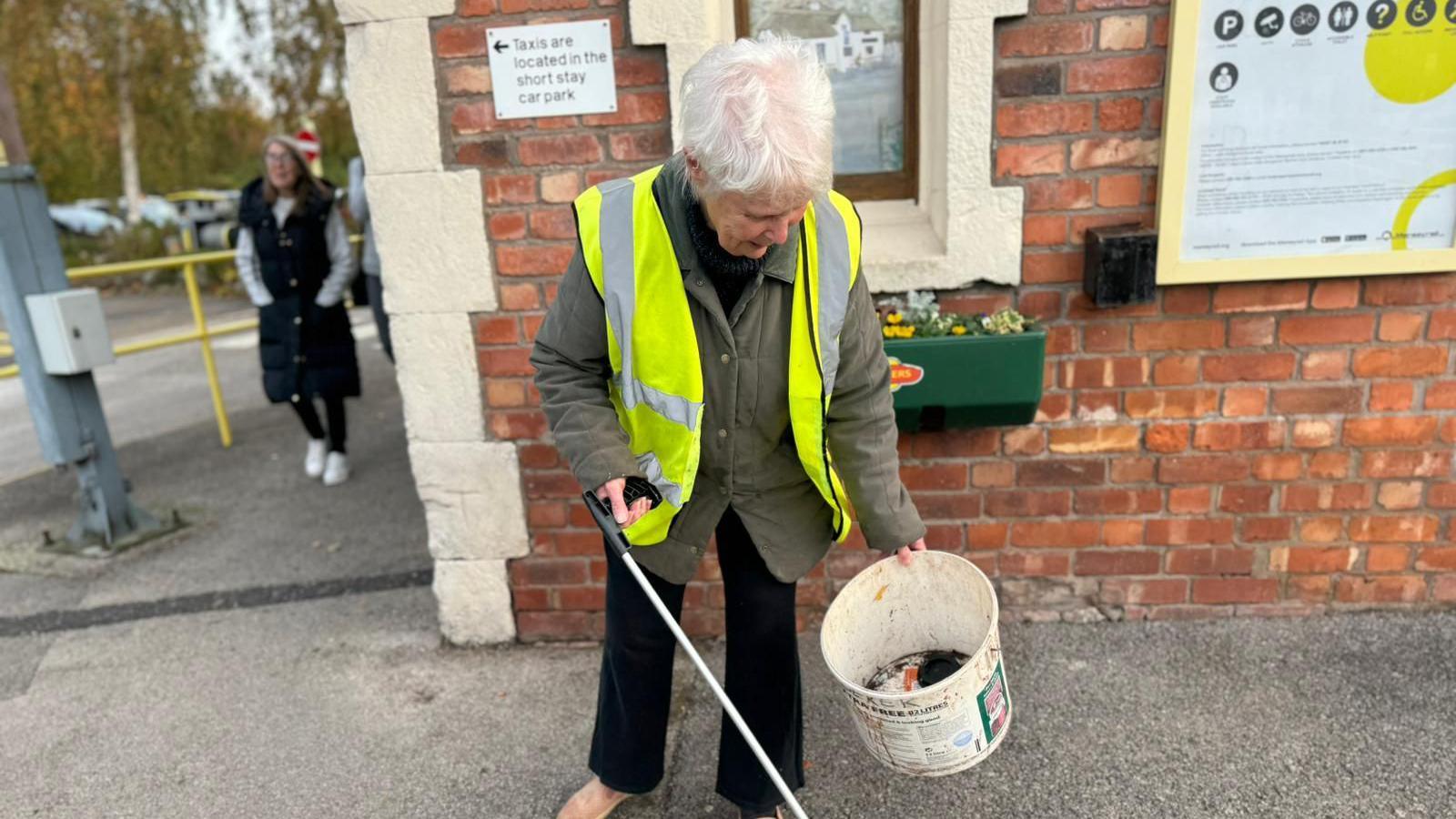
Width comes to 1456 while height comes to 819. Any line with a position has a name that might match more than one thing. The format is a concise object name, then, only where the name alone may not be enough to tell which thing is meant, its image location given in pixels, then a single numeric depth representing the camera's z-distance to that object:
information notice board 2.70
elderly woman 1.74
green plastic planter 2.81
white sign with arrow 2.82
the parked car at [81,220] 21.73
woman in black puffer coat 4.91
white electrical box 4.16
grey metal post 4.11
